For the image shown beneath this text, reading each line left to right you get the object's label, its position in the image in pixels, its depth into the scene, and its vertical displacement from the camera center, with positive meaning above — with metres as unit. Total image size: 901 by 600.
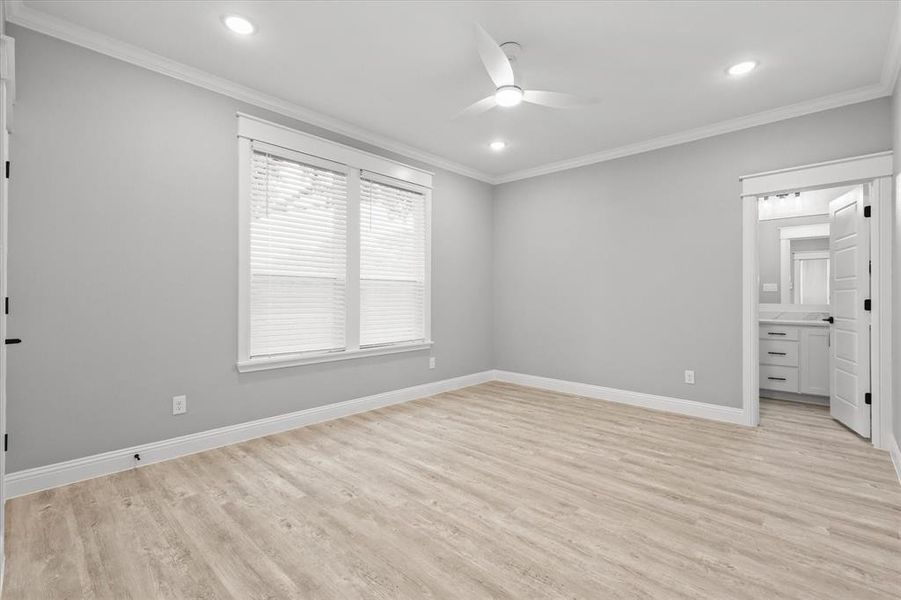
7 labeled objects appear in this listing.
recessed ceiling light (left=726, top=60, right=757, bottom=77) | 2.97 +1.68
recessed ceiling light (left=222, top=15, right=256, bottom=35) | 2.55 +1.70
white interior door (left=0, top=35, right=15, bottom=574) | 1.59 +0.54
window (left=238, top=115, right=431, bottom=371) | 3.47 +0.47
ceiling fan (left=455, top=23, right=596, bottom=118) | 2.42 +1.41
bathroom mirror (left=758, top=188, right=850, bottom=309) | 5.13 +0.67
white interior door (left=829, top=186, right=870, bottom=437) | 3.45 -0.08
